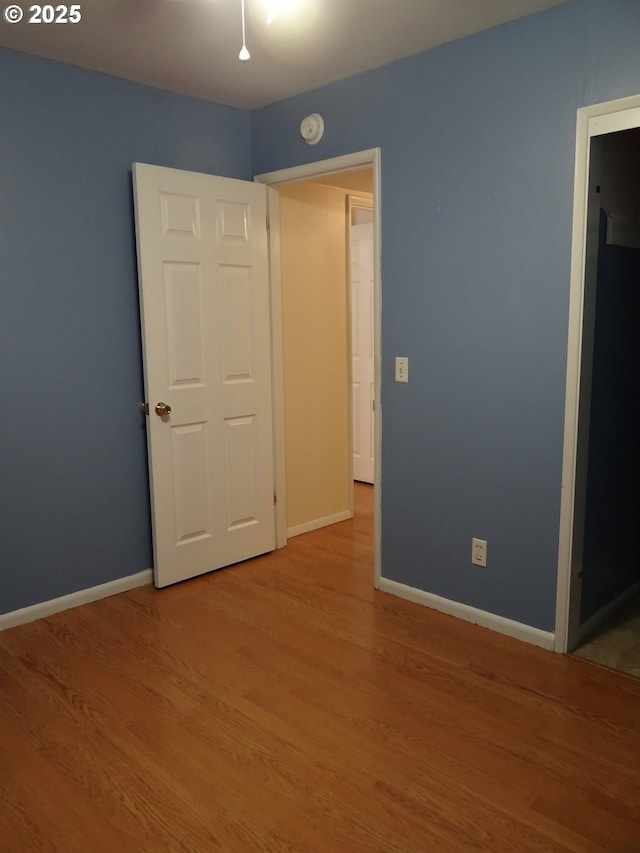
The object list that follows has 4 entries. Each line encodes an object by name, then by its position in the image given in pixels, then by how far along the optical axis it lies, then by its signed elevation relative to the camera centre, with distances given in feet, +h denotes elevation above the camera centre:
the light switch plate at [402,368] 10.25 -0.71
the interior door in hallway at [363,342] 17.48 -0.54
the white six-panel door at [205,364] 10.55 -0.69
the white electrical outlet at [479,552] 9.66 -3.29
